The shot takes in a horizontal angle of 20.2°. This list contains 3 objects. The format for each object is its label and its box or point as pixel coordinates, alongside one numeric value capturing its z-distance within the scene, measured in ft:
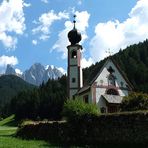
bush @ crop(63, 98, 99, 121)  108.99
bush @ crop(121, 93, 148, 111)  152.76
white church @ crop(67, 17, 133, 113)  221.66
